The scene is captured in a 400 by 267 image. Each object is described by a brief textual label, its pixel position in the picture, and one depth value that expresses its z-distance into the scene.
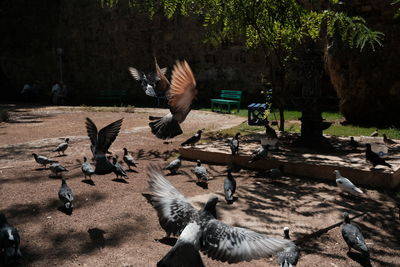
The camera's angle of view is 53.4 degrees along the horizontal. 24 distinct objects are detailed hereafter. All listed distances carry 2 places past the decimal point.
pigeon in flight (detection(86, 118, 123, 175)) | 5.55
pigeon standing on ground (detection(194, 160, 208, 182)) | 6.43
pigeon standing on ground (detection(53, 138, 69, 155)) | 8.51
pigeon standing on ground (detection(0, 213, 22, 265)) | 3.80
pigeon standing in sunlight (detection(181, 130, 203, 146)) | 8.45
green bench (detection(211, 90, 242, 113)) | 15.46
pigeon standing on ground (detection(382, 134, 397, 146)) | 8.28
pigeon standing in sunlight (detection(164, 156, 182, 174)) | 7.06
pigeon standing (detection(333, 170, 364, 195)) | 5.55
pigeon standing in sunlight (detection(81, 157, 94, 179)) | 6.57
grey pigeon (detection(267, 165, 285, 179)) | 6.53
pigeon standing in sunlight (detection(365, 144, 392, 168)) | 6.09
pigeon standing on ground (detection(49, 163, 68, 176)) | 6.84
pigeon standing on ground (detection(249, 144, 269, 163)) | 6.83
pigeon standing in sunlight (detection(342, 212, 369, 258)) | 3.92
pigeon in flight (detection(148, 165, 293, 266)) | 2.97
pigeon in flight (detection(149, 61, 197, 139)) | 5.98
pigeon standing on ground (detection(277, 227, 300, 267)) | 3.50
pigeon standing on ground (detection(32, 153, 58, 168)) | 7.40
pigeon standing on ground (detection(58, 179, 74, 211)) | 5.28
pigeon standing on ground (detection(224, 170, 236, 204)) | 5.54
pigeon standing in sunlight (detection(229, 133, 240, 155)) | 7.50
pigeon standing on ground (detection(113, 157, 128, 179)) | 6.56
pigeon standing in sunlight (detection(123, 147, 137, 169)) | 7.38
